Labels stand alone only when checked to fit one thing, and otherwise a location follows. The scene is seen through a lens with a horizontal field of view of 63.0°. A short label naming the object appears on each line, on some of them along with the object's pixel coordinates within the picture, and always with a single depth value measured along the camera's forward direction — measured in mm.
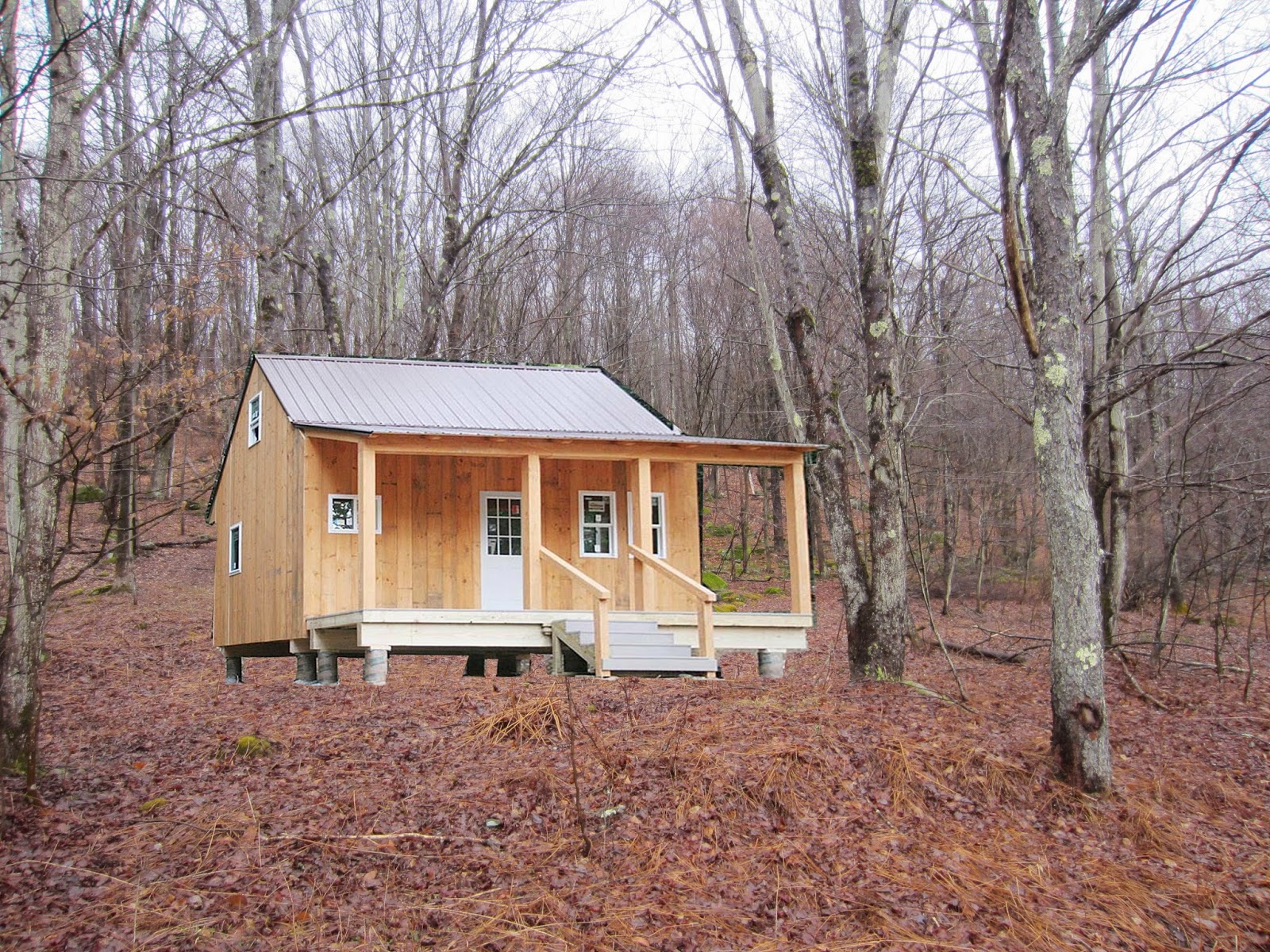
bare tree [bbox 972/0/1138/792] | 8047
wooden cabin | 12852
